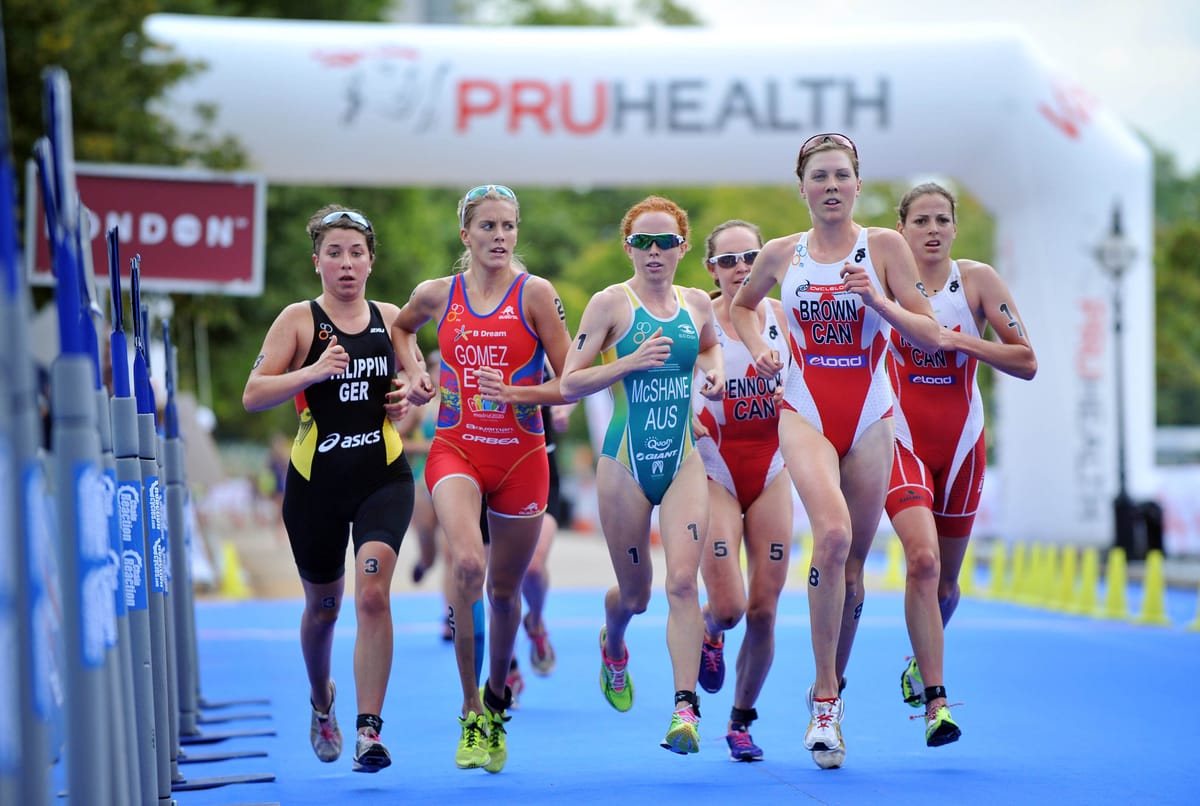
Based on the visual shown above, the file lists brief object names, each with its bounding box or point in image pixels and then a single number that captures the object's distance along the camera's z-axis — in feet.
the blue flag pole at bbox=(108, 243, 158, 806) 35.45
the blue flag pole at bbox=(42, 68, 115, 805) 27.35
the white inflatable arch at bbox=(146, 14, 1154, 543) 118.52
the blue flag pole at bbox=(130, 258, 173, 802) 39.50
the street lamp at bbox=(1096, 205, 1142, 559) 124.26
